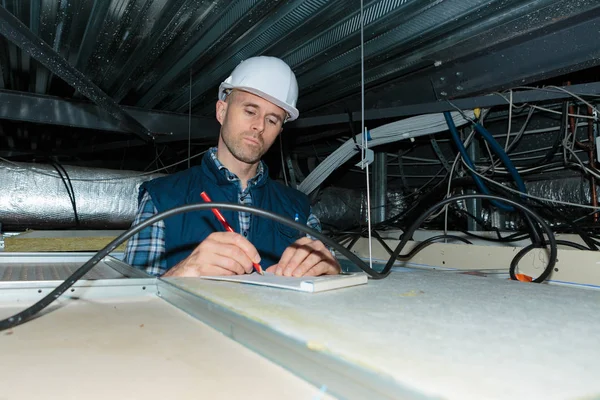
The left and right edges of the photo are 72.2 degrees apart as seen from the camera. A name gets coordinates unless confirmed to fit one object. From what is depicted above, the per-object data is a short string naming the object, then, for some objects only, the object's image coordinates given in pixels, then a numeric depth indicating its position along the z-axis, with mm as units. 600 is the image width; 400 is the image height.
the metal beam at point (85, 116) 1729
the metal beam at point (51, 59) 1005
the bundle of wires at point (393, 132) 1539
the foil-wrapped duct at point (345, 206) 2377
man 1247
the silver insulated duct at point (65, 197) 1898
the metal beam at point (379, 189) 2107
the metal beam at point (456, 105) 1260
